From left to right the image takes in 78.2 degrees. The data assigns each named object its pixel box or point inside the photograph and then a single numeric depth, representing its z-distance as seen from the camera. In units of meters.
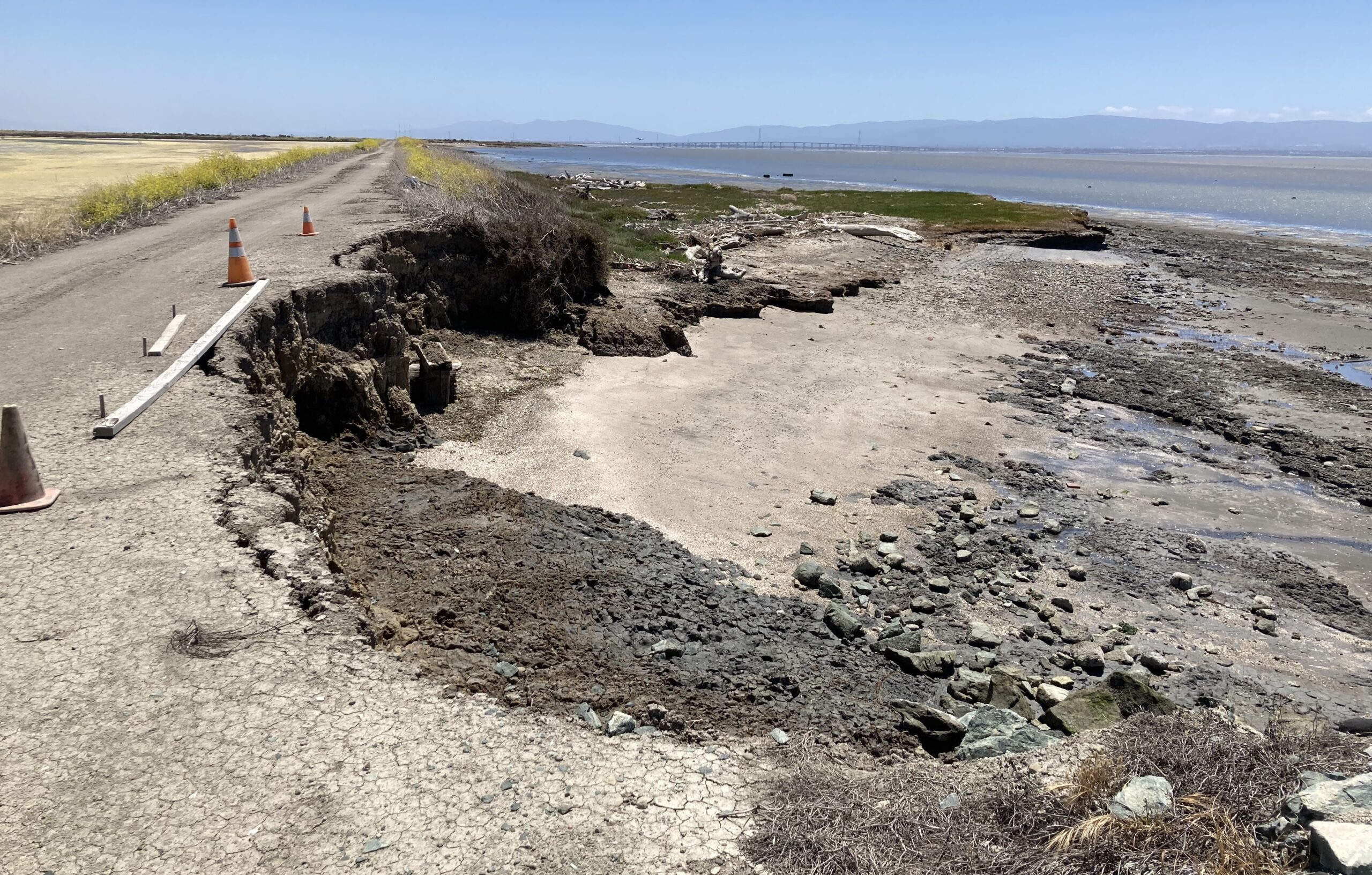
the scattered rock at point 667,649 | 6.52
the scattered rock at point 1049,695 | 6.57
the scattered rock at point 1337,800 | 3.37
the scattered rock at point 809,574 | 8.45
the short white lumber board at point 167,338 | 8.26
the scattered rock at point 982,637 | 7.69
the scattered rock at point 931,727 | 5.37
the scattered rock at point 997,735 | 5.03
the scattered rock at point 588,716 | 4.87
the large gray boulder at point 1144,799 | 3.69
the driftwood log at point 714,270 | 23.84
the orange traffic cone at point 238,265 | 10.74
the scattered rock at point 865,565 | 8.95
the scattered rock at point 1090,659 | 7.36
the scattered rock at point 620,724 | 4.84
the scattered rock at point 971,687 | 6.53
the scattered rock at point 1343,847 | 3.04
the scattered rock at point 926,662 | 6.77
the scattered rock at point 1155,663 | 7.45
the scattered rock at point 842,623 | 7.36
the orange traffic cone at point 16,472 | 5.38
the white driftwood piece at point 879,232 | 36.22
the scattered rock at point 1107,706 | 5.77
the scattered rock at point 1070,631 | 7.92
